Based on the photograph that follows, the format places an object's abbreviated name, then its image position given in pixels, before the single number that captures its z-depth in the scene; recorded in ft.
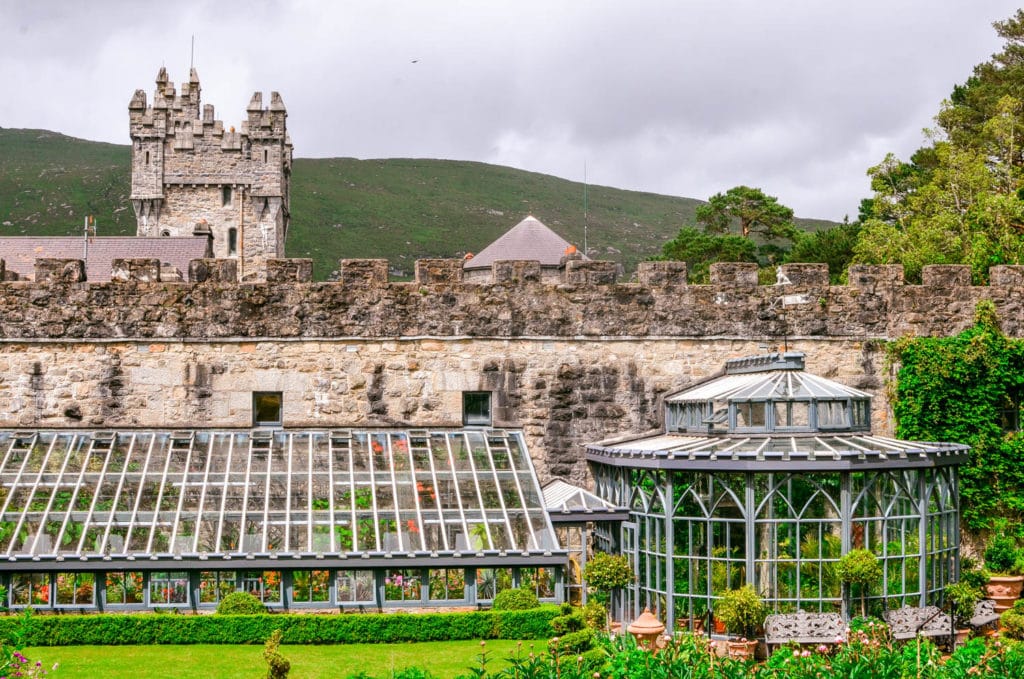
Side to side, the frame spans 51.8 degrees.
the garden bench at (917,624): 47.32
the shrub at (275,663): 37.09
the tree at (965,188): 90.17
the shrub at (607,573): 51.44
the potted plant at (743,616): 47.52
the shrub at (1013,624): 49.11
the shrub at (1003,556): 57.57
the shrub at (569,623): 46.34
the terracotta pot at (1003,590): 55.88
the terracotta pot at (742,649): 47.39
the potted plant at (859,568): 47.75
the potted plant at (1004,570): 55.98
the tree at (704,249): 160.86
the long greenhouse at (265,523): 48.98
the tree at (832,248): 131.13
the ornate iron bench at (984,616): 50.97
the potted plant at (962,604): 49.83
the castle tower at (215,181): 188.75
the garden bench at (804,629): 45.93
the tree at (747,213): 170.40
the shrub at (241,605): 47.85
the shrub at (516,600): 49.14
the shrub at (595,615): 49.00
